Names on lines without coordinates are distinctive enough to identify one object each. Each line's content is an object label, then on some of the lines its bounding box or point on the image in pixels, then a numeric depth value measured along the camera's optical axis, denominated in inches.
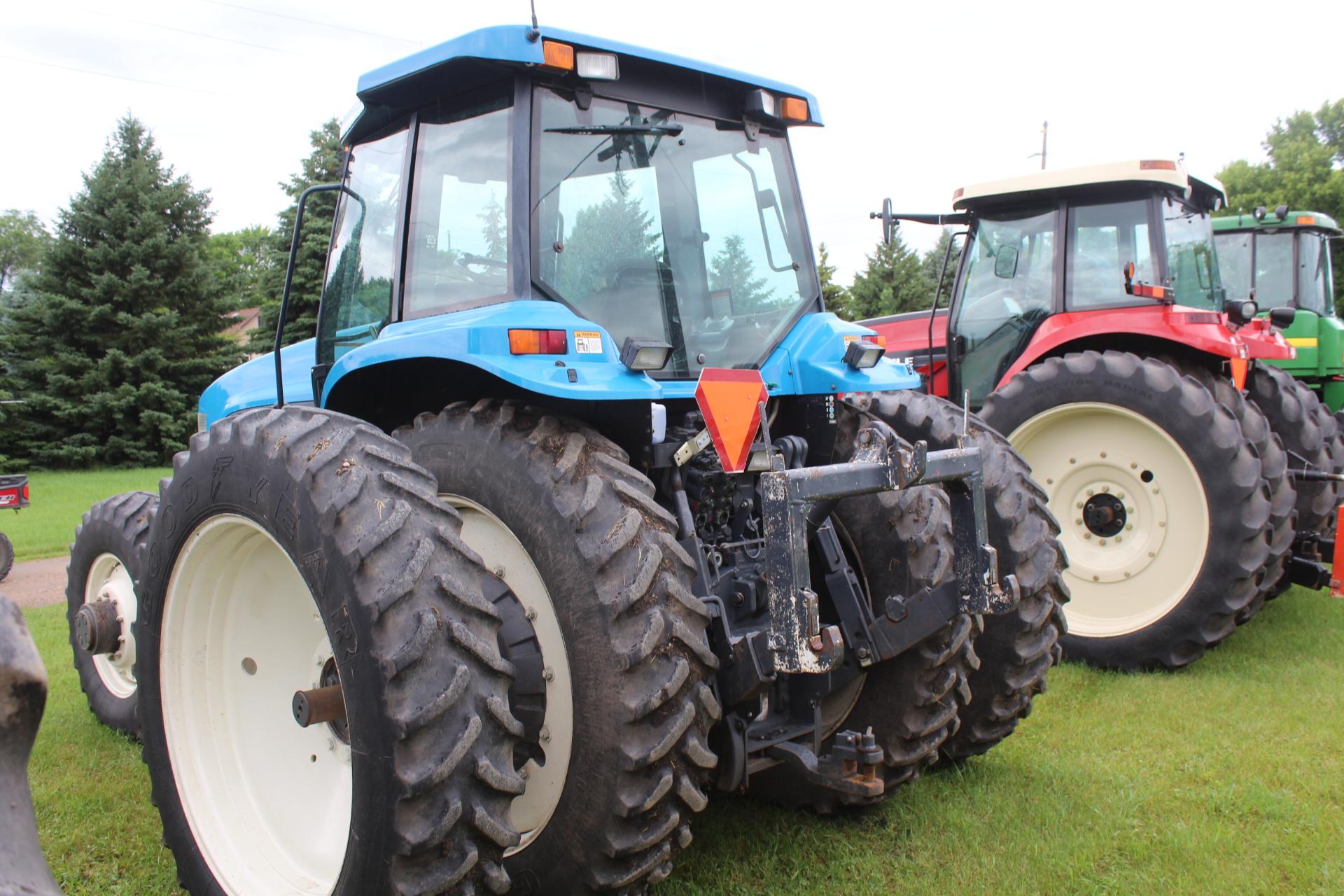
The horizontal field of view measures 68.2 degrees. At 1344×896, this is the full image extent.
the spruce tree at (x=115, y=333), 851.4
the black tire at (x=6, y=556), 344.5
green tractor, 341.7
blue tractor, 95.7
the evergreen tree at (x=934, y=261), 1272.1
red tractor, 215.8
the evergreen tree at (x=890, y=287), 1184.8
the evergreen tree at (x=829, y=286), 1139.3
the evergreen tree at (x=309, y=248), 743.1
